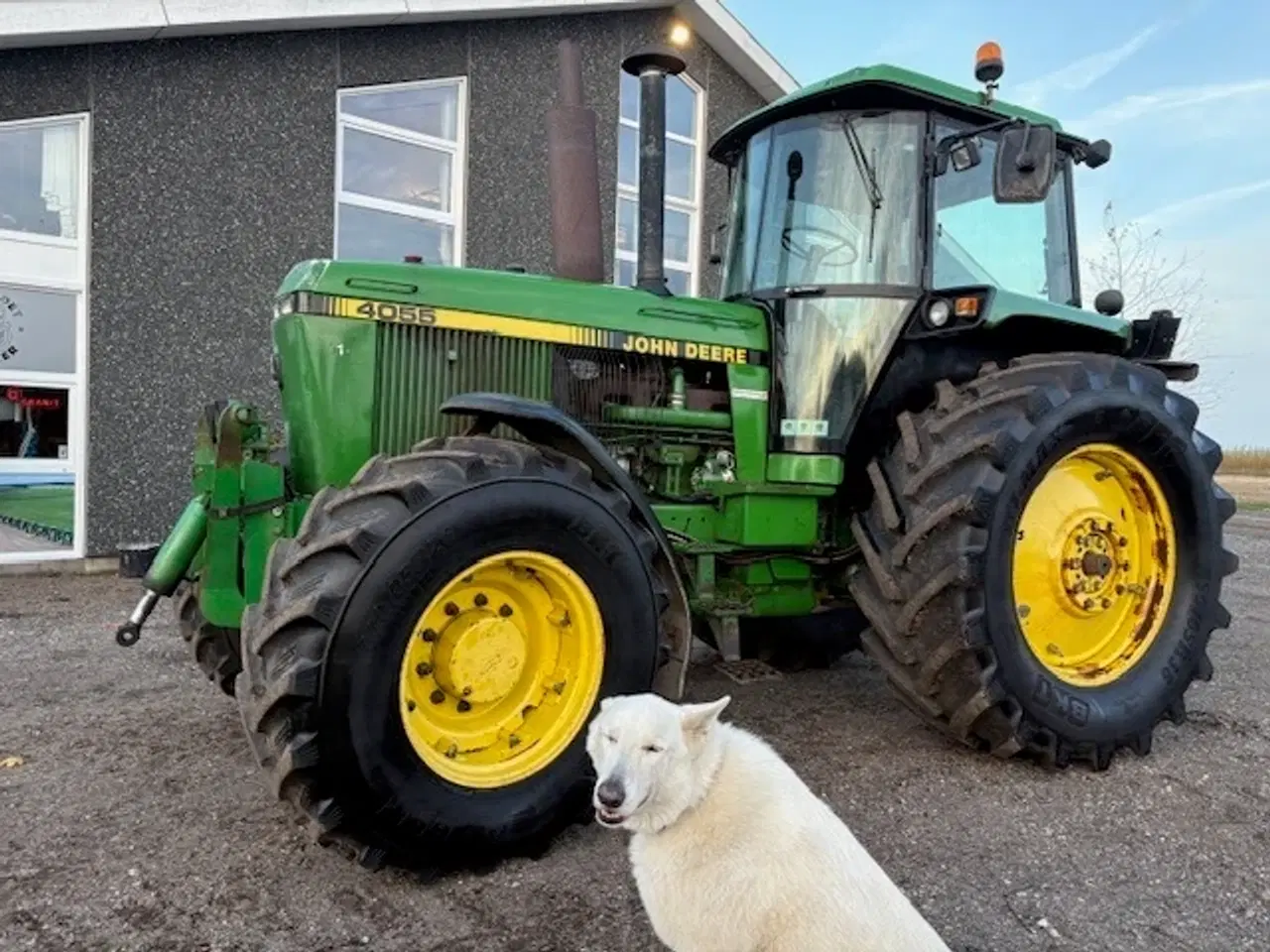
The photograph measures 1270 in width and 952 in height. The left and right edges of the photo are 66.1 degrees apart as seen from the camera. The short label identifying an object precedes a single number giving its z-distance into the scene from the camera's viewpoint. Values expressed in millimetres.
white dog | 1900
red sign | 7527
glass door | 7500
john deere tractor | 2734
